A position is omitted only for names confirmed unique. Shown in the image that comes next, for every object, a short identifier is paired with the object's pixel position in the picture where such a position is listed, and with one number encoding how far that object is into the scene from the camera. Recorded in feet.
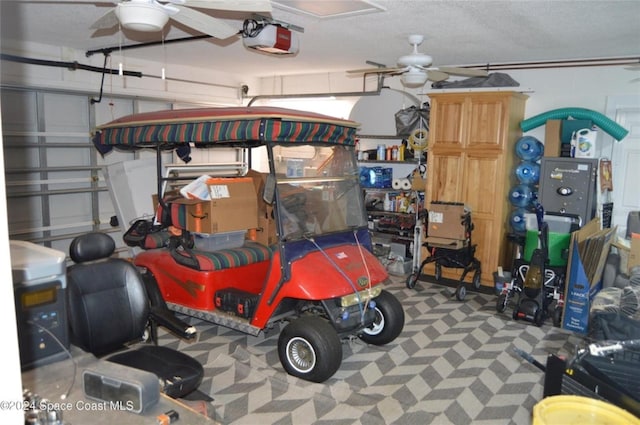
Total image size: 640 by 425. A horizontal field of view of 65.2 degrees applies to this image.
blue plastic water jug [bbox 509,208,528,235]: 20.65
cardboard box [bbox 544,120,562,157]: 19.86
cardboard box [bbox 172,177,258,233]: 15.11
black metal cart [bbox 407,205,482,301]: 19.70
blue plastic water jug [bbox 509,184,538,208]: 20.72
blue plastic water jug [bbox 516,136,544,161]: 20.38
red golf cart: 12.72
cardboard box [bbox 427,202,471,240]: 19.74
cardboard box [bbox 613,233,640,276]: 16.71
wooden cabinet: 20.38
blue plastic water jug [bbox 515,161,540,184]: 20.45
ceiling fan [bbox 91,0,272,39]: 9.00
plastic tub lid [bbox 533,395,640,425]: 5.11
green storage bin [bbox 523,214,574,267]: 17.67
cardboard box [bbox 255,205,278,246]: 16.79
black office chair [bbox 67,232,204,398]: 9.21
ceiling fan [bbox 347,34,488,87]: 15.19
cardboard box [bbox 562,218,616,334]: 15.97
